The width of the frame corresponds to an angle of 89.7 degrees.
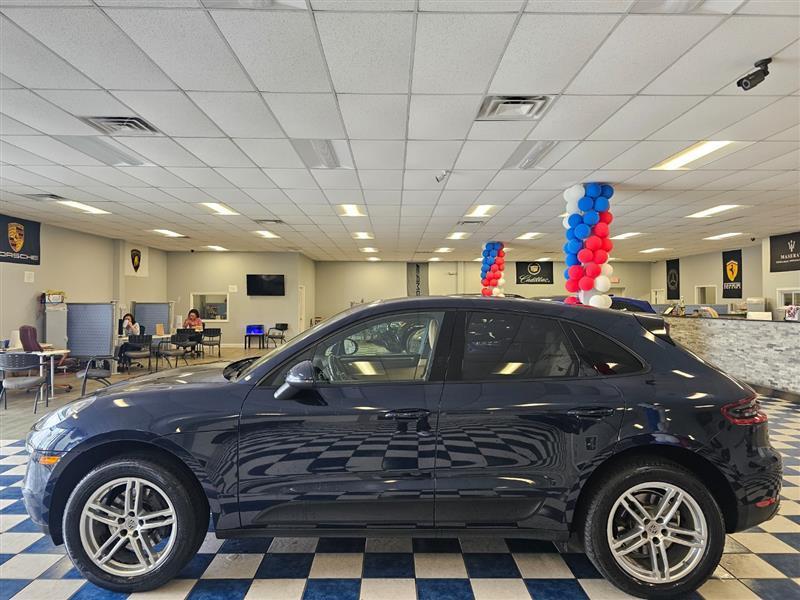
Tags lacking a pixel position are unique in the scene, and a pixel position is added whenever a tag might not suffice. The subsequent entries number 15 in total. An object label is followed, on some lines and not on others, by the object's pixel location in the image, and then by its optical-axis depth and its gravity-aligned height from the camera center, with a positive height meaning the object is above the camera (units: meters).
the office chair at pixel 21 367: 5.08 -0.83
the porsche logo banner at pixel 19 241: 7.87 +1.25
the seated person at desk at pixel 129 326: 9.16 -0.55
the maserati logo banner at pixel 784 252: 10.98 +1.30
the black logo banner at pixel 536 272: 17.92 +1.23
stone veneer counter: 5.68 -0.78
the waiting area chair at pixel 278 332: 13.92 -1.09
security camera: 2.88 +1.63
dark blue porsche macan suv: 1.75 -0.72
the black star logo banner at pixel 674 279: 16.93 +0.85
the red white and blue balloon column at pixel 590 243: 5.95 +0.86
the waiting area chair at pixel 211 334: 11.11 -0.91
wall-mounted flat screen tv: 14.20 +0.57
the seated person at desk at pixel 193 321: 11.60 -0.56
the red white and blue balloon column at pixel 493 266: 11.54 +0.99
